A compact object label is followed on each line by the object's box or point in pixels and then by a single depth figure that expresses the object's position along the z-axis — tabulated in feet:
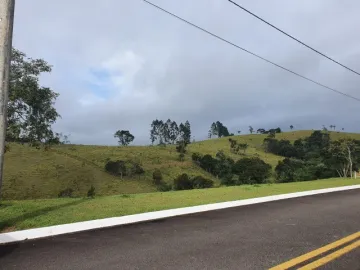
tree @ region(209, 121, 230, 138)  569.64
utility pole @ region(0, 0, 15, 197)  18.89
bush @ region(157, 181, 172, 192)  183.98
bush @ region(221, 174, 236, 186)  195.00
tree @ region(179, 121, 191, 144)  451.12
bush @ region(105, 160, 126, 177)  206.69
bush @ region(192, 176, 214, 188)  183.98
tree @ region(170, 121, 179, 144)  445.78
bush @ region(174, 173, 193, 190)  183.11
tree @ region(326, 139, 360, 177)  153.58
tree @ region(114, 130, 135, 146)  365.40
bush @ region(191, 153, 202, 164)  272.00
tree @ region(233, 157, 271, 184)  199.30
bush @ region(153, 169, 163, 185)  201.98
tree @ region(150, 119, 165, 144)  446.19
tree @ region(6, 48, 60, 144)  40.29
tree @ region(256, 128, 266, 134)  543.80
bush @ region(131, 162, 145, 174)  212.23
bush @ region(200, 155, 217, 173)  257.34
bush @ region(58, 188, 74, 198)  153.71
